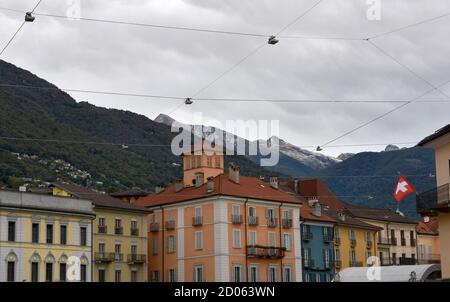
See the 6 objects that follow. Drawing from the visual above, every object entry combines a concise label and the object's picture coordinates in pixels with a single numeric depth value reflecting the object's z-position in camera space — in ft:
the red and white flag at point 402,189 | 232.94
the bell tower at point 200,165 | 390.83
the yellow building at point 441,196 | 180.96
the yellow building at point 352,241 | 392.27
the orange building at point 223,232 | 344.08
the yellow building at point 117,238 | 329.11
